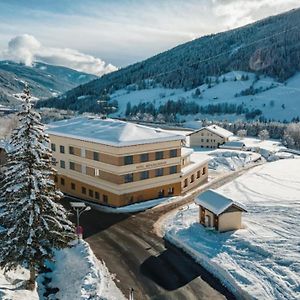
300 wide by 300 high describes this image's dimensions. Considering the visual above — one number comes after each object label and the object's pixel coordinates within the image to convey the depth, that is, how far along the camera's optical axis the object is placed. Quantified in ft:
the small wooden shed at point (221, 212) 88.79
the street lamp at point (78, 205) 84.38
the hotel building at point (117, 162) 113.62
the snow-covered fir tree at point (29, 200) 61.04
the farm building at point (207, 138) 306.13
